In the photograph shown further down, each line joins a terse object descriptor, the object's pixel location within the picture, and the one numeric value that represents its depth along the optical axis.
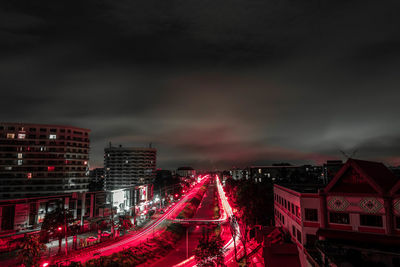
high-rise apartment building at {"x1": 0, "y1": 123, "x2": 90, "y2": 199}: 84.25
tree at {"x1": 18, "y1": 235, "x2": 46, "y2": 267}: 38.88
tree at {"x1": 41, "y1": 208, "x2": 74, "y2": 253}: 56.69
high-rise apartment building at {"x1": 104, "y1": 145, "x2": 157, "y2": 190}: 184.62
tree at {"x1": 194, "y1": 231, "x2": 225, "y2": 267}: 39.67
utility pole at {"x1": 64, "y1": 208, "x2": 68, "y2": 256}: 57.27
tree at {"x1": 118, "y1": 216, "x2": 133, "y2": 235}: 70.50
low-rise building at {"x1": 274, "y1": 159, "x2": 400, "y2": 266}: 30.61
